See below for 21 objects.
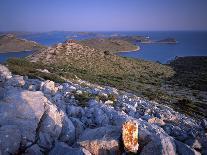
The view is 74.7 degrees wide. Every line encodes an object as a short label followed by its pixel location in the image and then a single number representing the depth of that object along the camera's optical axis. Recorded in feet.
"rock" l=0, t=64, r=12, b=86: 29.86
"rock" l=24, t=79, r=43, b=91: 27.24
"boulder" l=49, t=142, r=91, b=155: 15.00
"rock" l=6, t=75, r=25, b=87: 28.25
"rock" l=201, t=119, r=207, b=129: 25.84
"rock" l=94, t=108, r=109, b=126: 20.67
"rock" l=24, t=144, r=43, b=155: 15.96
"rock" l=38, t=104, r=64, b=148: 17.49
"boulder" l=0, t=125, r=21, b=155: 15.73
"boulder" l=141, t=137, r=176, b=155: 14.98
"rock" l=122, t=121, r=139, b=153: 15.74
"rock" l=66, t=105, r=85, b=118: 22.35
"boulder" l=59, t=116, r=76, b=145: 18.07
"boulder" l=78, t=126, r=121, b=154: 15.85
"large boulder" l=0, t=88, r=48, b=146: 17.25
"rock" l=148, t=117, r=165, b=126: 23.62
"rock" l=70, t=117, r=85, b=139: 18.87
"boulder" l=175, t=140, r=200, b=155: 15.50
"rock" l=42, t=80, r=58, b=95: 27.05
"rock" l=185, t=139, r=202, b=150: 18.14
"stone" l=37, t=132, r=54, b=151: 16.88
